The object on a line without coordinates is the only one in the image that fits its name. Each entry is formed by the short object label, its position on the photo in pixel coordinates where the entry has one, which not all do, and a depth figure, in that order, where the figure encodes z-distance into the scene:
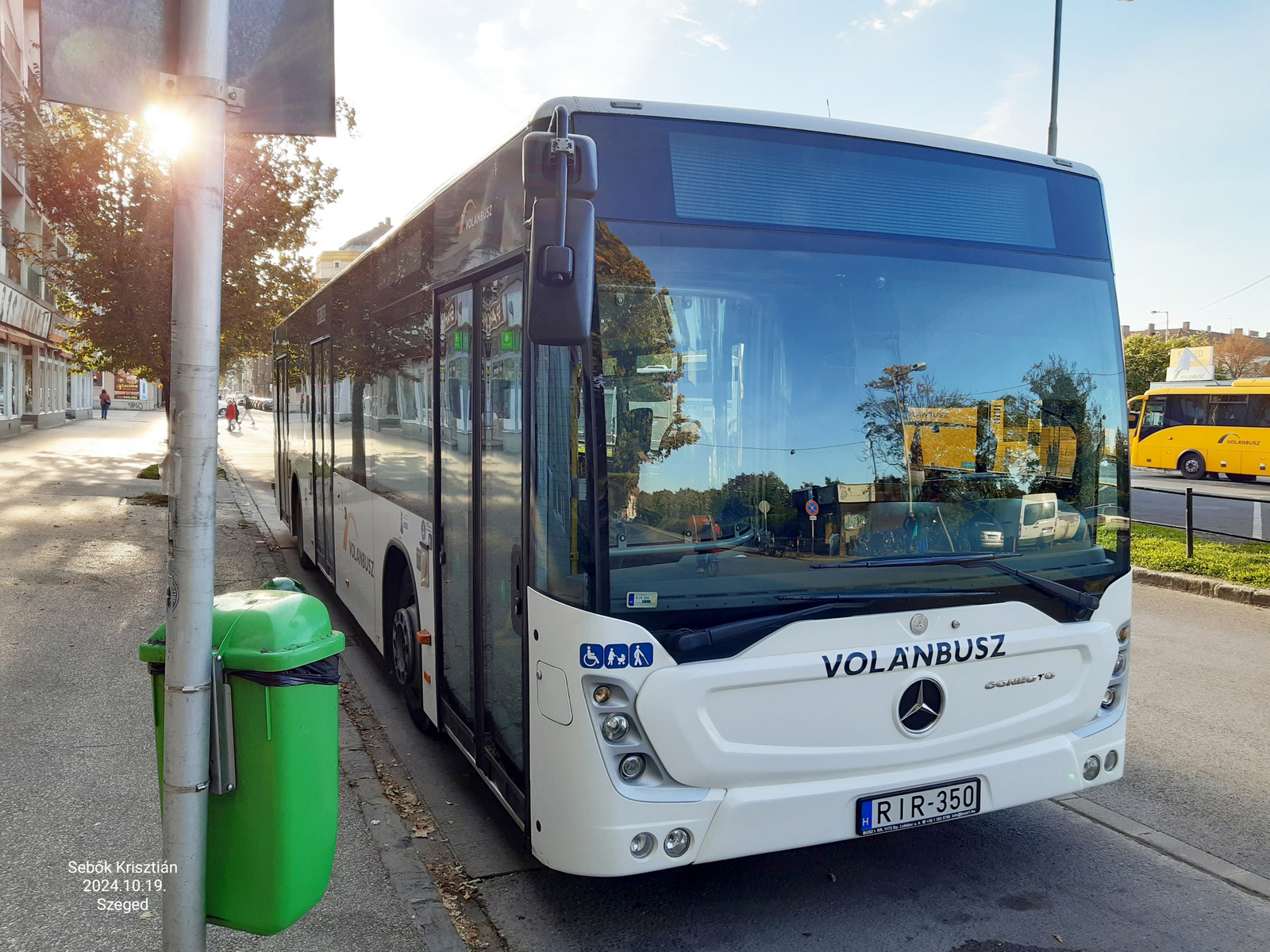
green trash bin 2.58
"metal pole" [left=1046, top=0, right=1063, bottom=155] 16.52
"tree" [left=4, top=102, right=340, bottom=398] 14.93
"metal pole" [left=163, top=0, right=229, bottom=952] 2.35
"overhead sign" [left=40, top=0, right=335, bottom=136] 2.33
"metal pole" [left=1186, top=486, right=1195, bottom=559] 11.62
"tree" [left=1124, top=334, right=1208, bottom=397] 55.19
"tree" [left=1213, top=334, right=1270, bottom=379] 65.06
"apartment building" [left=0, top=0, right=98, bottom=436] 33.19
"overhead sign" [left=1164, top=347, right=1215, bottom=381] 33.09
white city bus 3.26
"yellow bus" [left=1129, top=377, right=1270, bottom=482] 27.91
